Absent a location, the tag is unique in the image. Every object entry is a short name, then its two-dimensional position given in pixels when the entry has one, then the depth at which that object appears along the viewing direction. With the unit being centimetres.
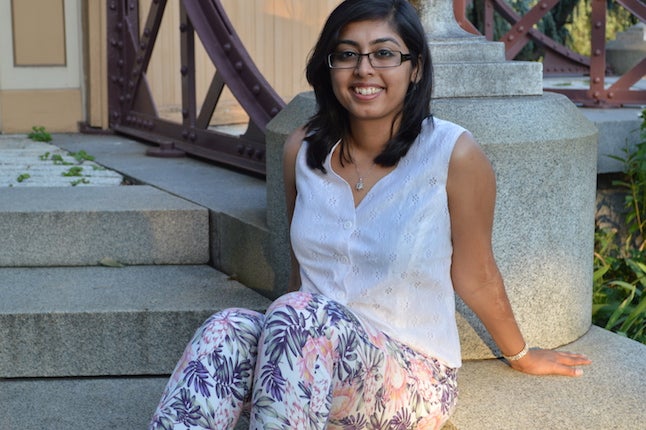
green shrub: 362
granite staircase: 325
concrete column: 291
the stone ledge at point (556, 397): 257
